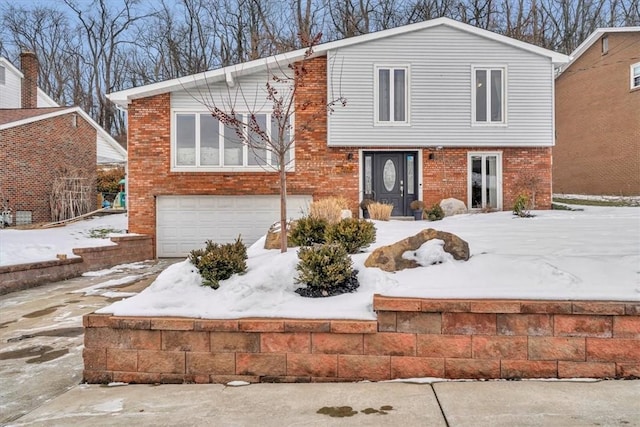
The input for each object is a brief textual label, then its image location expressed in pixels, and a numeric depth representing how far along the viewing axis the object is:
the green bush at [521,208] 10.61
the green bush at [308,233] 5.62
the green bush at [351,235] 5.17
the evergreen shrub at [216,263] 4.33
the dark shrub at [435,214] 11.27
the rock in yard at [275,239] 5.93
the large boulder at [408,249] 4.47
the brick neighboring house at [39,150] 15.06
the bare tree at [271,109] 12.02
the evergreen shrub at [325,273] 4.10
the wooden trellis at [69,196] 15.72
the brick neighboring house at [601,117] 16.52
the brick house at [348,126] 12.21
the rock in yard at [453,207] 11.94
